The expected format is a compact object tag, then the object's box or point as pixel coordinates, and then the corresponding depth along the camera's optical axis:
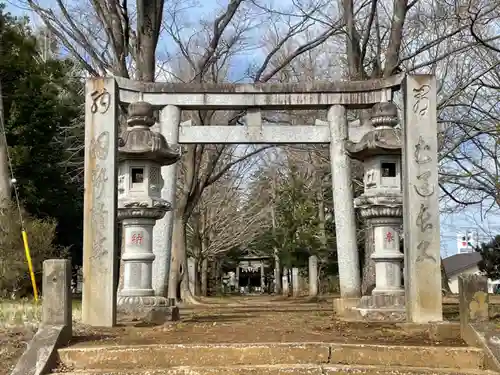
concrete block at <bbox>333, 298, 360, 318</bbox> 10.90
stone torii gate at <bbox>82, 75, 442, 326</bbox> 8.10
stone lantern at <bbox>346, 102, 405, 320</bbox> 9.73
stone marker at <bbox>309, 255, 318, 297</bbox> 27.17
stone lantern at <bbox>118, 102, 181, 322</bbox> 9.82
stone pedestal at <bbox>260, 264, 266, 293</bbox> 52.07
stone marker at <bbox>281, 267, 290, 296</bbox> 36.22
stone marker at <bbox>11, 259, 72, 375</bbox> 6.21
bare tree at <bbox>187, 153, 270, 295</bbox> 31.92
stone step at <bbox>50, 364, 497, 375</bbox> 5.57
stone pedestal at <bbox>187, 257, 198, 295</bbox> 29.50
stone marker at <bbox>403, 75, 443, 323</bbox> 8.03
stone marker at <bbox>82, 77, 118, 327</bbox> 8.15
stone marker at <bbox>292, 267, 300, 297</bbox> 32.51
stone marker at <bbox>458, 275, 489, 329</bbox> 6.71
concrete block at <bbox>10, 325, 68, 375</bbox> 5.64
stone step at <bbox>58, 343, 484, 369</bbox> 6.02
